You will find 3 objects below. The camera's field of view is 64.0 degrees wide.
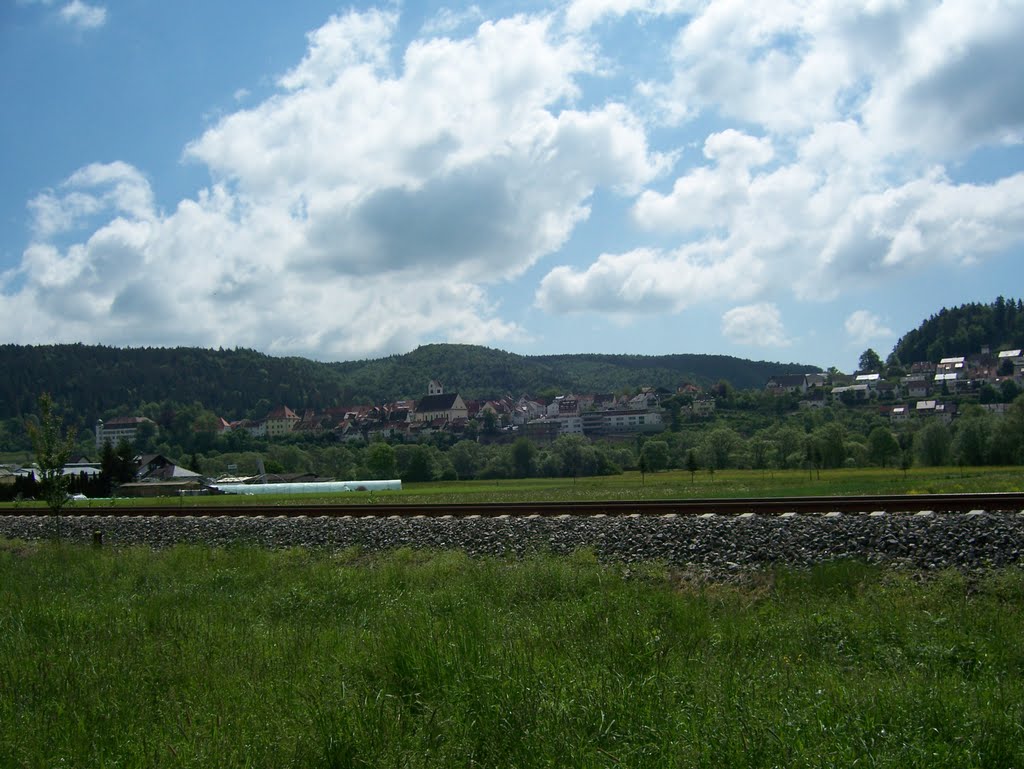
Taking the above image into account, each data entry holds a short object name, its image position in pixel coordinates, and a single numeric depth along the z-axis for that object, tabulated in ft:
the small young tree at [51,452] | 82.12
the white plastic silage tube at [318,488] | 197.98
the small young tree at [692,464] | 202.09
